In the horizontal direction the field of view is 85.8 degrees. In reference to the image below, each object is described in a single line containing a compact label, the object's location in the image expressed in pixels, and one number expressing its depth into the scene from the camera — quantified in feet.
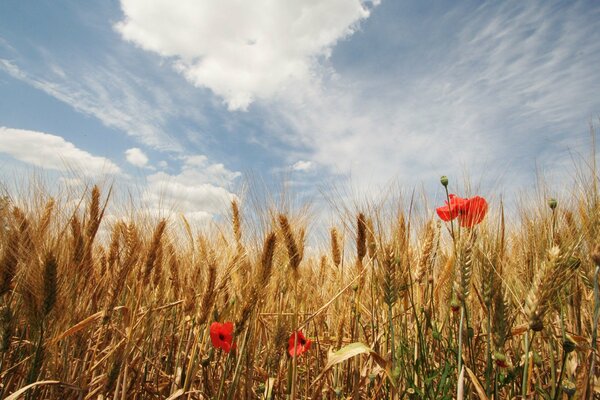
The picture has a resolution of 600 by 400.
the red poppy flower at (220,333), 1.46
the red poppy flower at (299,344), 1.44
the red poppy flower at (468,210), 1.34
